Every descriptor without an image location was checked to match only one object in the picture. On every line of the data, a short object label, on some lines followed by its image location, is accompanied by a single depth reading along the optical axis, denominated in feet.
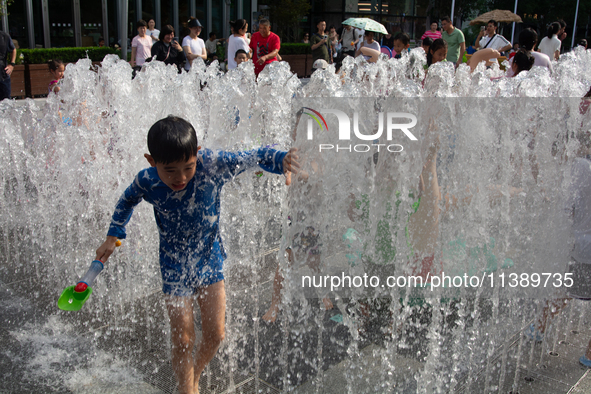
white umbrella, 37.04
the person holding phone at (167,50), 29.58
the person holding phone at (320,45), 40.09
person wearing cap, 31.82
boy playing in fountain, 7.64
